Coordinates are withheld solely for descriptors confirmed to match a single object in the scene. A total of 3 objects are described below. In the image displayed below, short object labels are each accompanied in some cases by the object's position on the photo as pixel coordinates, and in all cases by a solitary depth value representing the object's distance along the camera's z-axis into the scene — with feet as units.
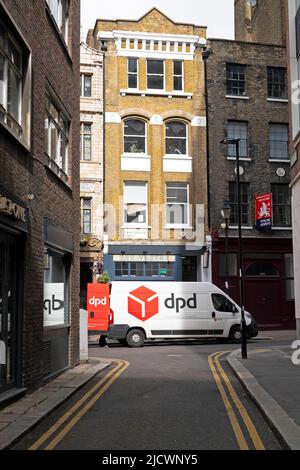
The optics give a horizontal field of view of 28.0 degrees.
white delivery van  77.36
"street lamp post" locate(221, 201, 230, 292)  95.04
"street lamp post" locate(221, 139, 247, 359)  57.00
